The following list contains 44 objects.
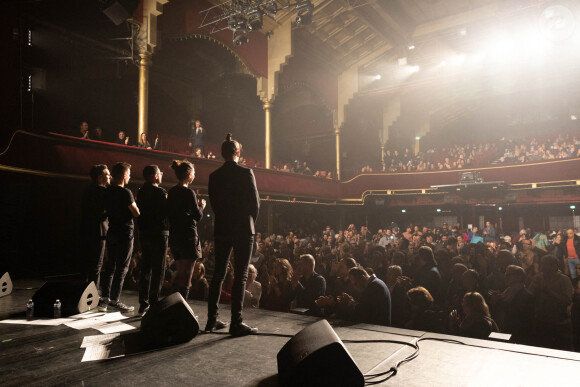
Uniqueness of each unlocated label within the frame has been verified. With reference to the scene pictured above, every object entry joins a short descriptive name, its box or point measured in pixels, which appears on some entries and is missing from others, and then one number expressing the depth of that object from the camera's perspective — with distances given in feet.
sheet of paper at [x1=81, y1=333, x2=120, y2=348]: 8.66
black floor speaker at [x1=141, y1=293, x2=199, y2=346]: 8.54
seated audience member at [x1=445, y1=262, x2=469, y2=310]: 14.90
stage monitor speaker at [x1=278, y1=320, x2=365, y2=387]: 5.74
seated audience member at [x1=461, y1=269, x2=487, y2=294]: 13.80
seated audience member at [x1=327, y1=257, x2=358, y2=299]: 14.42
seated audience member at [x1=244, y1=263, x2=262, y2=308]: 14.84
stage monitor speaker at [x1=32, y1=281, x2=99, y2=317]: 11.39
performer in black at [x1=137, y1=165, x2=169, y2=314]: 11.15
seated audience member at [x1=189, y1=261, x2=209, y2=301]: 16.15
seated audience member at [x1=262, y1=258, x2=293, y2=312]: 15.17
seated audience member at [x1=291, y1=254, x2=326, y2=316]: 14.55
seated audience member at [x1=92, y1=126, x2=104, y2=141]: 29.40
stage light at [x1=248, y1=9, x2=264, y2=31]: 35.17
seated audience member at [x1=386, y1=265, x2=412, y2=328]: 13.37
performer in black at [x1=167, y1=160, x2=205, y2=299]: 10.59
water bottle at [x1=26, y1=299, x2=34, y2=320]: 10.92
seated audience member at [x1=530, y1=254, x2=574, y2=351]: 12.00
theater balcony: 22.16
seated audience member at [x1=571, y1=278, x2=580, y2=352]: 11.78
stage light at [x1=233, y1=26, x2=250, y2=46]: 35.86
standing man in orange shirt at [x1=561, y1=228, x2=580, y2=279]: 29.32
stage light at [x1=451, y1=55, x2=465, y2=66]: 55.72
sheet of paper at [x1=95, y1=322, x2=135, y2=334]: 9.74
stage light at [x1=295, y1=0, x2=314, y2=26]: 37.14
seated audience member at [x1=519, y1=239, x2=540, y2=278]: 19.34
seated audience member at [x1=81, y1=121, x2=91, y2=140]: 27.56
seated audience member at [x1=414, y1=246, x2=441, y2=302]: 15.56
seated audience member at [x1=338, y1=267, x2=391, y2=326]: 11.57
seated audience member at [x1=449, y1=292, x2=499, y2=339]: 11.19
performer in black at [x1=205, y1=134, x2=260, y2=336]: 9.51
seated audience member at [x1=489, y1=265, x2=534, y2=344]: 12.44
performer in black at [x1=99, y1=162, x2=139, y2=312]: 11.78
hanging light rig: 35.37
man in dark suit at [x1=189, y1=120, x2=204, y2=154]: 37.86
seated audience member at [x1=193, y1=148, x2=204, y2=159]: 36.24
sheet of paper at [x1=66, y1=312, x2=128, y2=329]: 10.14
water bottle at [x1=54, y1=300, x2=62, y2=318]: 11.11
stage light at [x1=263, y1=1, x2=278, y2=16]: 35.27
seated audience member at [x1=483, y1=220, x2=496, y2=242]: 38.17
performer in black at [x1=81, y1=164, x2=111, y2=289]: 12.70
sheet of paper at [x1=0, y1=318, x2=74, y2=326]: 10.54
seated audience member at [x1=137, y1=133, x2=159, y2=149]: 30.78
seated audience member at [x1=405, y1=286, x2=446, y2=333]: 12.76
